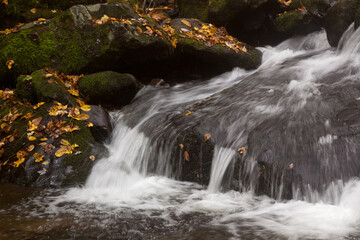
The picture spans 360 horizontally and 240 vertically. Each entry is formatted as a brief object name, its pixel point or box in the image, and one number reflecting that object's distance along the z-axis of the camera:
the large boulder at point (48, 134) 4.73
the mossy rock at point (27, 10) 8.05
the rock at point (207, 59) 7.70
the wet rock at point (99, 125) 5.67
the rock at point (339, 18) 7.00
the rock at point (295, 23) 9.24
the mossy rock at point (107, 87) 6.69
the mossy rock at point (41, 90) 5.73
